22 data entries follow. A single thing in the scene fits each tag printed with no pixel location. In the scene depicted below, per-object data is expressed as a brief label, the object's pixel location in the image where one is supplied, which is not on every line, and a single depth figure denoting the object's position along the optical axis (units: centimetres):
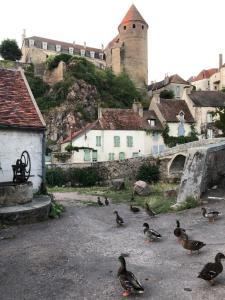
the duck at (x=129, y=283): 485
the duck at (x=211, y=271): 501
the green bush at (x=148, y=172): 2562
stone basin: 970
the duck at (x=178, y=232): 737
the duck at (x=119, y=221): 964
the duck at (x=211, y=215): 864
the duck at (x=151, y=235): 751
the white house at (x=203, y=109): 3336
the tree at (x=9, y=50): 4779
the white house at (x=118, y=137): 2974
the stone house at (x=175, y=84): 5022
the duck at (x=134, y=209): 1245
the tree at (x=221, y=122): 2363
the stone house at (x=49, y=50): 5446
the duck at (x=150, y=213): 1060
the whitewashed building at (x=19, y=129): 1085
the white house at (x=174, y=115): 3235
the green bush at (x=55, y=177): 2428
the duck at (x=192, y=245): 628
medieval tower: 5376
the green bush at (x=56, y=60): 4549
